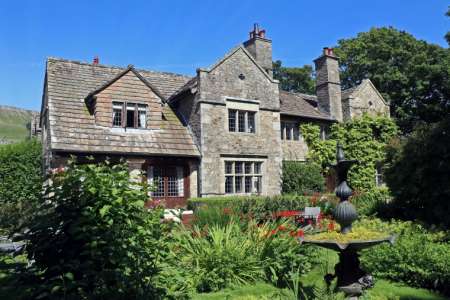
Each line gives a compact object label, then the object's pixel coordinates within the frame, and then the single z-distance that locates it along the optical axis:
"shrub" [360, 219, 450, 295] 7.51
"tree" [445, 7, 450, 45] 18.47
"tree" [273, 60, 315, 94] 52.56
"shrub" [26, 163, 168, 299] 4.25
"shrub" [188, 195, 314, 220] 16.02
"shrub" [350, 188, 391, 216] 13.01
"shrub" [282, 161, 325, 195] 22.66
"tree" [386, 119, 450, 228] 11.37
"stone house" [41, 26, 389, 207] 18.91
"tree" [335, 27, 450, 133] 34.88
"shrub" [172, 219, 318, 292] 7.66
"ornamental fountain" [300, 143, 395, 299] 5.83
